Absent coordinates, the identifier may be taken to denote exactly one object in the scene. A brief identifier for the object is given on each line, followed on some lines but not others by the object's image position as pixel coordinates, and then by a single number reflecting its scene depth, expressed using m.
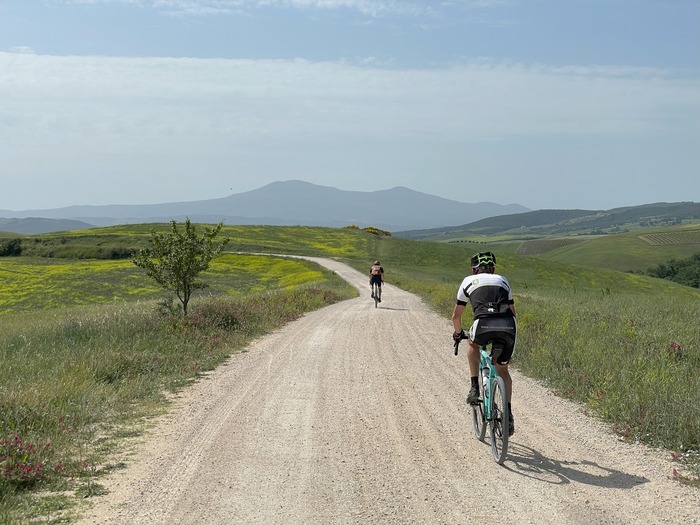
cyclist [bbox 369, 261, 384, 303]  29.67
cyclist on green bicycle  7.54
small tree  20.44
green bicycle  7.35
